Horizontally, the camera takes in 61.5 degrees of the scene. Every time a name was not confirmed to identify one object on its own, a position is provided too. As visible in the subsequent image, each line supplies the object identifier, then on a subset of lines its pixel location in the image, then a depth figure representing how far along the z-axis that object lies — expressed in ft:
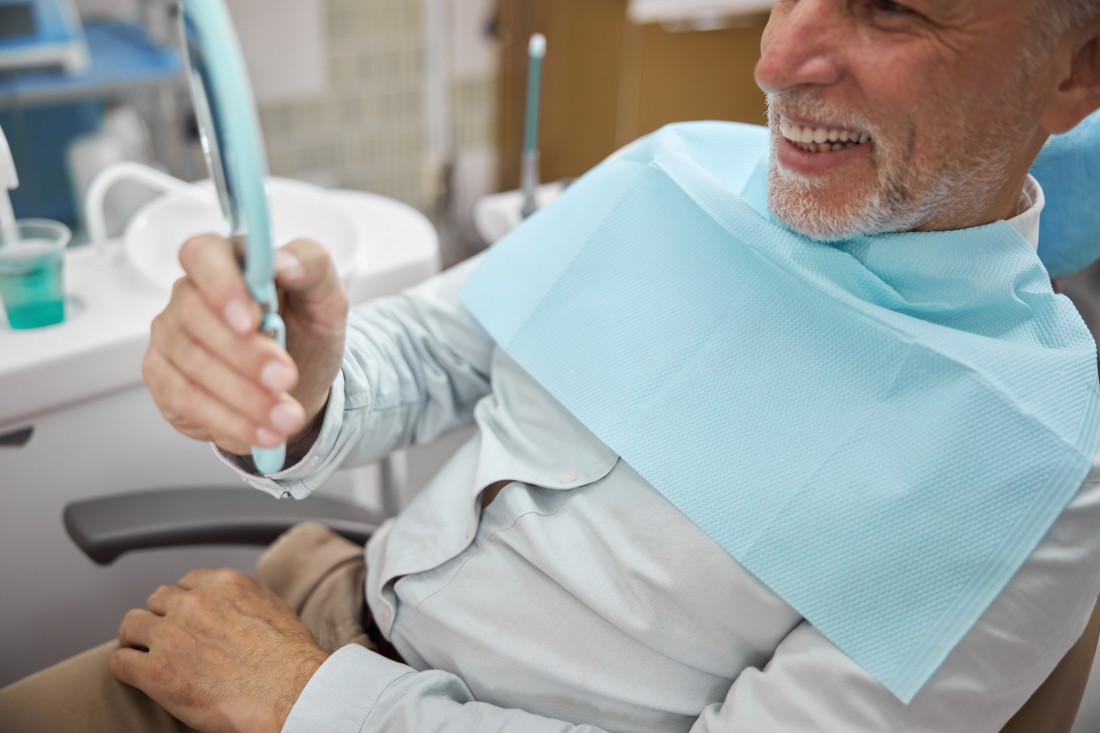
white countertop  3.36
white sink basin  3.96
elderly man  2.41
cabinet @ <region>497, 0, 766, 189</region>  9.18
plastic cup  3.40
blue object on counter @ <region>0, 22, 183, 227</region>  6.52
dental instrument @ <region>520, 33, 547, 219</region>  4.09
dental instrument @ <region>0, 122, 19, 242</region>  3.05
